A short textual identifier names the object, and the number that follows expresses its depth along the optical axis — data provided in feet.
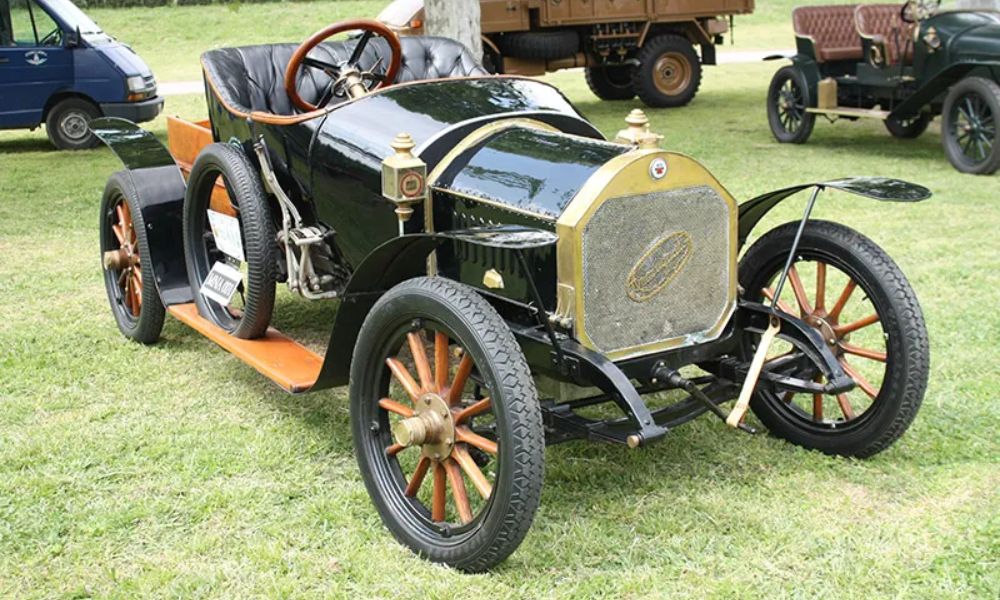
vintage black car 9.55
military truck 40.04
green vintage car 27.09
